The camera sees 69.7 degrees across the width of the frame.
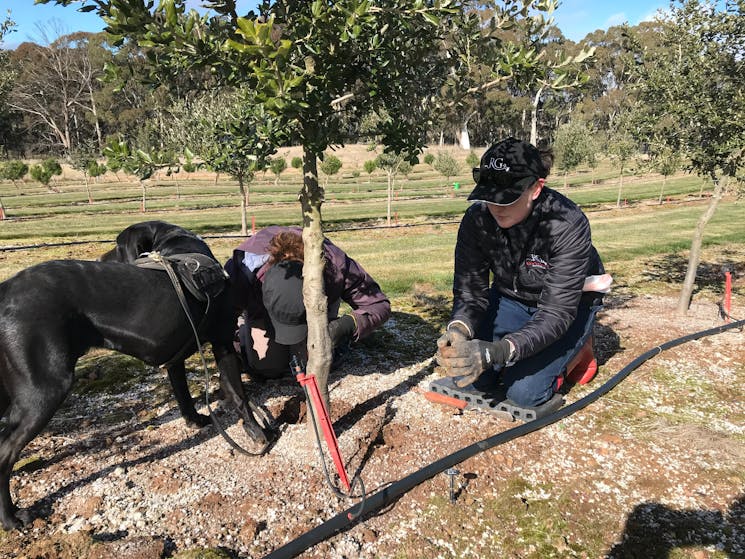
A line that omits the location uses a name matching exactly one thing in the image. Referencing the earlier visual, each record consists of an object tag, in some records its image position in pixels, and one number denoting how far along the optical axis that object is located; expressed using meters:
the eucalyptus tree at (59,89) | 61.59
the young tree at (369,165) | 37.78
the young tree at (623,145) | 16.20
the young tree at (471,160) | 46.03
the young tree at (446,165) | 34.69
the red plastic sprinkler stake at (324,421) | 3.14
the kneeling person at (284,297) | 3.93
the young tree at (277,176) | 35.16
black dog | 2.80
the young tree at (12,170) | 34.53
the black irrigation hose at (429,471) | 2.69
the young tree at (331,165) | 33.81
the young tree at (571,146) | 31.12
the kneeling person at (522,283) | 3.60
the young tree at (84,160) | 30.39
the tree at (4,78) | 17.10
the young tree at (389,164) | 19.89
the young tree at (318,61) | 2.28
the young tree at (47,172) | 34.91
